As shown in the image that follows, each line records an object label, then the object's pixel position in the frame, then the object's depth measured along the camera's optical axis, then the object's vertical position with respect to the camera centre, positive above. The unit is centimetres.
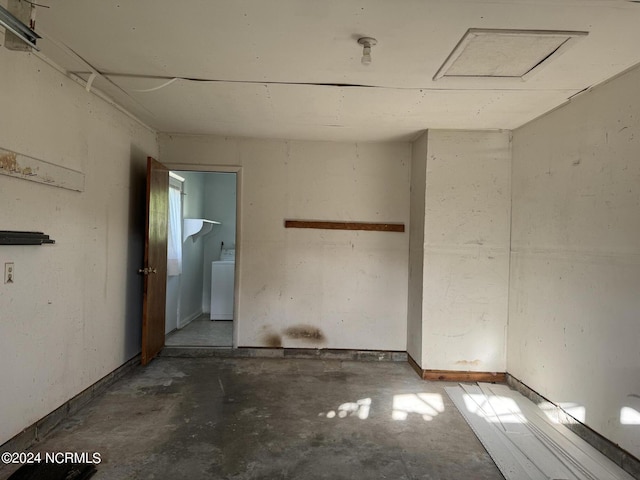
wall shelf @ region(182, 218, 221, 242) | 527 +11
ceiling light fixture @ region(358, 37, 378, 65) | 204 +109
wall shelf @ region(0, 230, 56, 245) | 202 -5
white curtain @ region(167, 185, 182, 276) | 478 -1
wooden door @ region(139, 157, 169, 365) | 354 -28
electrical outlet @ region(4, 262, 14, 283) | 206 -24
